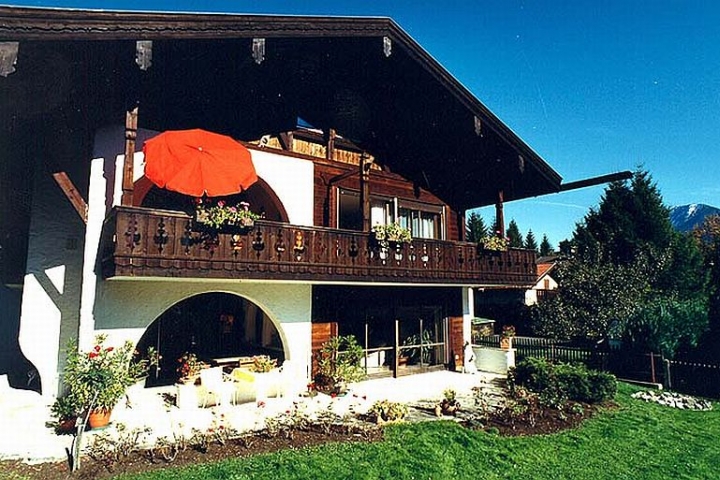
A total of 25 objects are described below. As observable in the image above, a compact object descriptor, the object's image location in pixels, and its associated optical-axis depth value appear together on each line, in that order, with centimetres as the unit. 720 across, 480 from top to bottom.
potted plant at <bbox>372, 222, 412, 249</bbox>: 1176
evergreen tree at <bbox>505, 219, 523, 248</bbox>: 6156
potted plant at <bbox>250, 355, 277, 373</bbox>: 1124
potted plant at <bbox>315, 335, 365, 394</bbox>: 1137
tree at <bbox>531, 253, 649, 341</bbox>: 1762
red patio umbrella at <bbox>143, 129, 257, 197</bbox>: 875
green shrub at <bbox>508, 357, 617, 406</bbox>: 1127
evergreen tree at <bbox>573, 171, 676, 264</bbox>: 3130
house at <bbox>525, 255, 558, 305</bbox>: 4142
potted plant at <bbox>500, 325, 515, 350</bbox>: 1600
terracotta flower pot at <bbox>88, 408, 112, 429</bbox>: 800
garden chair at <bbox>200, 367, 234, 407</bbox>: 941
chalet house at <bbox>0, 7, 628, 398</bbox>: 866
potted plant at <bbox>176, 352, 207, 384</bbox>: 1041
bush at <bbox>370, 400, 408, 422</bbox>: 880
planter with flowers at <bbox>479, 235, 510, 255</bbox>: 1406
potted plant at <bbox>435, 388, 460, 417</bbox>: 967
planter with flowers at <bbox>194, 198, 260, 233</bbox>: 888
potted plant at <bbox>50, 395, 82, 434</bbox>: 747
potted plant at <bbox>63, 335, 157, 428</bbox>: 751
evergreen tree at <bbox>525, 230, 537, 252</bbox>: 6875
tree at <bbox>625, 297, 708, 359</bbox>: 1515
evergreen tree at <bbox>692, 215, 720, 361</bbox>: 1858
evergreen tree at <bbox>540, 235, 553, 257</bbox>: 7281
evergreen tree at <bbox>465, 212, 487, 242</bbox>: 5254
